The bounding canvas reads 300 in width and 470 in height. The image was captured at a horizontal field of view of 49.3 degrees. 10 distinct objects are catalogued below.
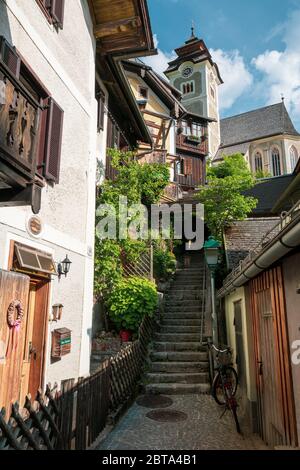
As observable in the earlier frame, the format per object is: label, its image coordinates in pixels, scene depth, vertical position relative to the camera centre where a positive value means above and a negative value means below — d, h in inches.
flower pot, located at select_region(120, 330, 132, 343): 352.8 -23.3
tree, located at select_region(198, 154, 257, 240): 592.4 +208.2
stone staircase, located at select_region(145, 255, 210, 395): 297.2 -37.6
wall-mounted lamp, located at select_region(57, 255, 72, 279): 220.7 +31.3
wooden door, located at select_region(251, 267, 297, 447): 145.5 -23.7
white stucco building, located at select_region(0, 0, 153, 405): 145.8 +74.9
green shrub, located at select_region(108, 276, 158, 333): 355.9 +10.5
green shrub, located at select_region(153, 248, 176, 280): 513.0 +77.5
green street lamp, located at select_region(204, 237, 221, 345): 326.0 +56.8
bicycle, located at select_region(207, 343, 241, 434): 230.5 -50.6
